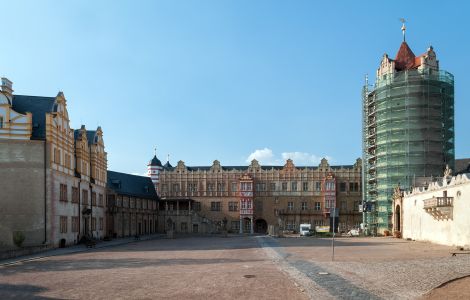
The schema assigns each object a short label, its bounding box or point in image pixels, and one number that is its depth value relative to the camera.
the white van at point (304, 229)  77.56
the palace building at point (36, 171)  44.44
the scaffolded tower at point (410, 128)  69.50
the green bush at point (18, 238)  41.56
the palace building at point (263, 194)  94.12
